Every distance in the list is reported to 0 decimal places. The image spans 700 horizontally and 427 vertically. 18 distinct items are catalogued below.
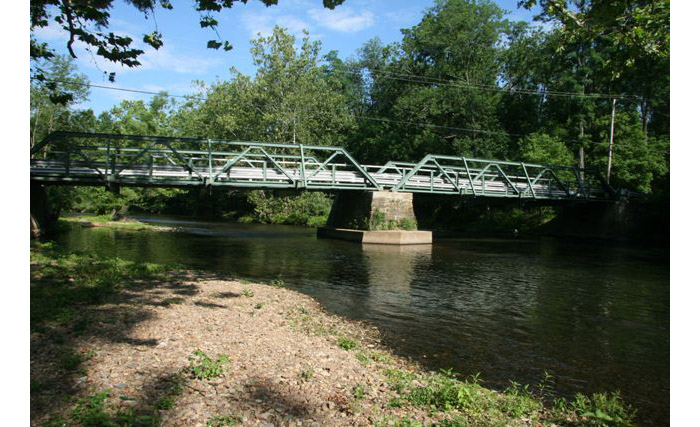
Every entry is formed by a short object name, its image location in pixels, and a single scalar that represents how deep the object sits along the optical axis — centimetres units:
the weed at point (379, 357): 708
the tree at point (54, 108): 5291
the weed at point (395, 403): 512
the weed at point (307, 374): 567
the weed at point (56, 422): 398
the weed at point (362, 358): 672
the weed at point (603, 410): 512
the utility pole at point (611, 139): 4025
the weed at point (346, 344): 747
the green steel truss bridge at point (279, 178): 2453
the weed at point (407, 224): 3043
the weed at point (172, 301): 881
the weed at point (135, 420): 414
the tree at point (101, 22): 886
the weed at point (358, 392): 525
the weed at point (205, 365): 536
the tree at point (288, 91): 4662
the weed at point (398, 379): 568
